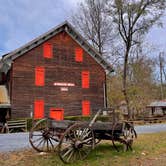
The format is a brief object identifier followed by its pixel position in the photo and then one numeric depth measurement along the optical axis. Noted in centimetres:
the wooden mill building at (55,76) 2777
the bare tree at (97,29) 4147
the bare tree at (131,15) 3566
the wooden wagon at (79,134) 946
